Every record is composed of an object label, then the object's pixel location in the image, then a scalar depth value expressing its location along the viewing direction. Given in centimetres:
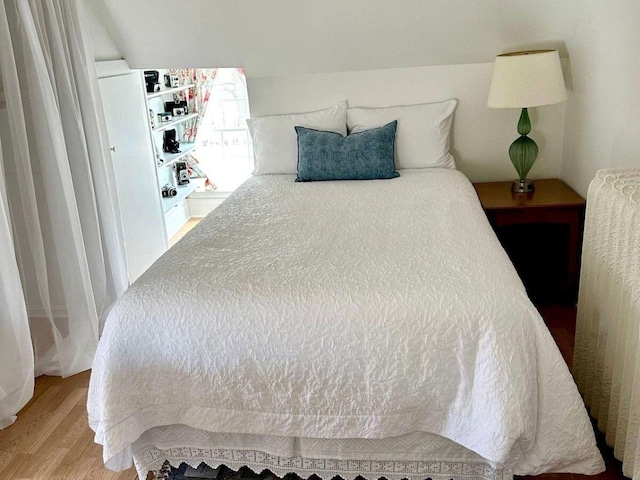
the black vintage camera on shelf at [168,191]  422
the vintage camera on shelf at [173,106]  440
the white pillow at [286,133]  334
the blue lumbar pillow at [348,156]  307
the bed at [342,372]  163
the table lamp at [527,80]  284
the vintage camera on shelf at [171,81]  426
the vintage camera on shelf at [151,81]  389
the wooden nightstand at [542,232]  285
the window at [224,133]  458
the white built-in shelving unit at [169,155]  401
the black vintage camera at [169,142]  428
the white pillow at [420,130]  324
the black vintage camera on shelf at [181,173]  454
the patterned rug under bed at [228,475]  192
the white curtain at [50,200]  239
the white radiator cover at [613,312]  165
